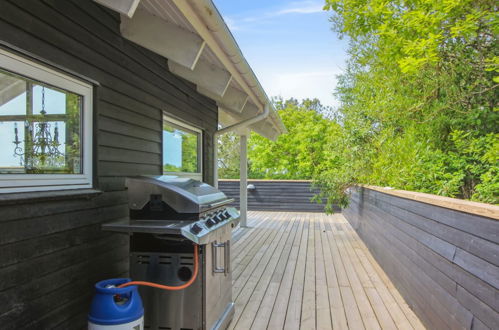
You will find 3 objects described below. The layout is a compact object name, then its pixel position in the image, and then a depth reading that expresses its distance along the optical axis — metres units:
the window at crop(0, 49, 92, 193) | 1.63
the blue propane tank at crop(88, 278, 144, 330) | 1.67
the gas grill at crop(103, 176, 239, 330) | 2.06
